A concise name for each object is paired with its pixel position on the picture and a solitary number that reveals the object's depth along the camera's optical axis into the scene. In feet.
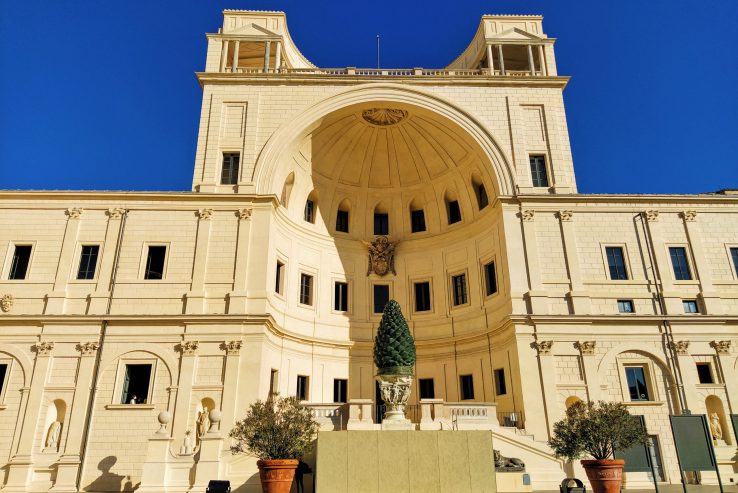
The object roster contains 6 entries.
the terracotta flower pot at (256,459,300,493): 47.55
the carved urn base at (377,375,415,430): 56.49
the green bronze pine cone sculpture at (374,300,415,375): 59.16
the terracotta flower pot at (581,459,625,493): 46.24
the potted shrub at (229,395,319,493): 47.73
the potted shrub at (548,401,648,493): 49.90
